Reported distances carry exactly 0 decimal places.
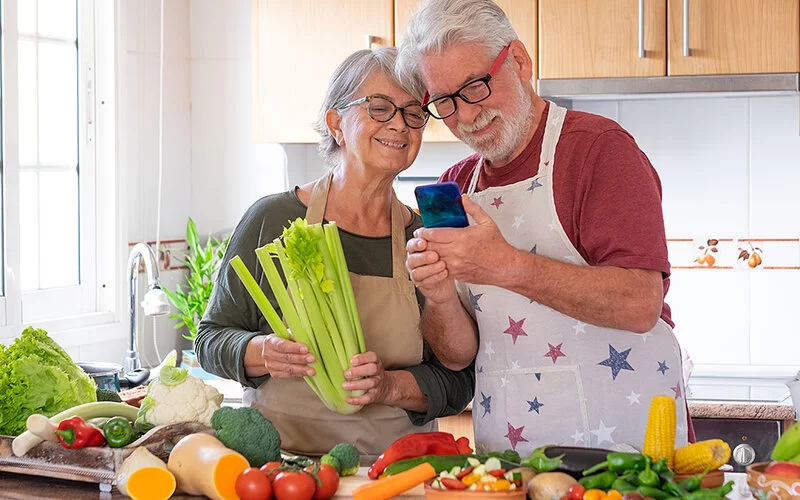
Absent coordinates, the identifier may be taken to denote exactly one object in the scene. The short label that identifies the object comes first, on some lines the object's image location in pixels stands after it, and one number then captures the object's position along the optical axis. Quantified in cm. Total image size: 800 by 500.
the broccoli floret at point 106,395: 209
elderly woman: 207
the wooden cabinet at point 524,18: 338
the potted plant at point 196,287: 363
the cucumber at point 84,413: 177
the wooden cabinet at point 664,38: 319
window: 311
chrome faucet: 305
